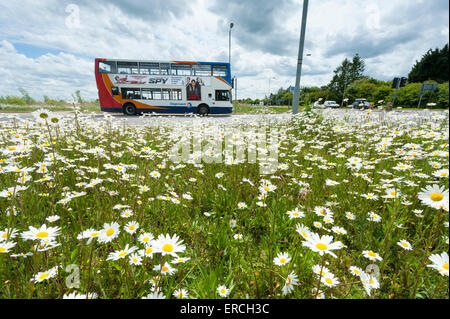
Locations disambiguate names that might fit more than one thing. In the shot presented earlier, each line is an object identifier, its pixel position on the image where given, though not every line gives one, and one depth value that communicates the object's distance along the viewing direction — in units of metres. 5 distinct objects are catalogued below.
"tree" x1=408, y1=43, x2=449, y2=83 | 37.80
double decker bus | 14.59
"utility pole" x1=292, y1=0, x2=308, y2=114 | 7.51
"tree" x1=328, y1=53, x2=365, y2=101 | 47.65
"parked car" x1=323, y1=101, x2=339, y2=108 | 31.57
